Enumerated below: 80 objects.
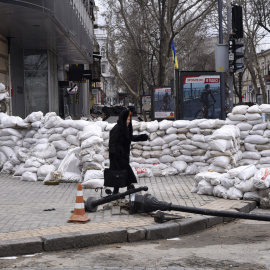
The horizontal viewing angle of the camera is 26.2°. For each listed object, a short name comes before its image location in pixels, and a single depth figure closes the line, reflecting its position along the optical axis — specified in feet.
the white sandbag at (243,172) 30.32
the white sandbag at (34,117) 44.88
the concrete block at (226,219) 26.44
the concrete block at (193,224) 23.77
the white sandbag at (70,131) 42.55
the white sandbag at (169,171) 41.55
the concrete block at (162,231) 22.74
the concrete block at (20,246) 19.94
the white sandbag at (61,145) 42.35
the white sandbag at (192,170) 42.04
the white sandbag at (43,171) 39.42
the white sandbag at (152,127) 43.27
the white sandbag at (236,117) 42.70
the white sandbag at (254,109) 42.39
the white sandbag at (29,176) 39.24
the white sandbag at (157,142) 42.86
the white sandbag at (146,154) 42.70
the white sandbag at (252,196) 29.96
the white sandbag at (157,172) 41.09
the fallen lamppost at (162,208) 21.93
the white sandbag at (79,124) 42.33
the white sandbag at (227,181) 30.91
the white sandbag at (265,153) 42.06
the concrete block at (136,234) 22.26
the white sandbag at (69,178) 37.78
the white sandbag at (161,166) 42.39
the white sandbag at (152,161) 42.73
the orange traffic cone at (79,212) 24.17
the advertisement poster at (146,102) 134.51
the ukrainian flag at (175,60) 69.09
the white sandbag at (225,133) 38.88
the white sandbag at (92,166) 36.86
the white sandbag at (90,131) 38.60
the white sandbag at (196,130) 42.65
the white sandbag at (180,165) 42.09
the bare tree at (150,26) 104.41
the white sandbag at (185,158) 42.50
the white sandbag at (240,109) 42.55
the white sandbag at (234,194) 30.35
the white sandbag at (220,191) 30.78
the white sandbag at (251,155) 42.32
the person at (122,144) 29.53
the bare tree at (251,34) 128.70
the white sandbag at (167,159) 42.80
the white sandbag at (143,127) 43.24
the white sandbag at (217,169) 37.76
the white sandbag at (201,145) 42.19
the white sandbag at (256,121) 42.42
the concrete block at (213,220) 25.13
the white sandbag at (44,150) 41.50
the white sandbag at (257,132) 42.29
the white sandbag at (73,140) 42.32
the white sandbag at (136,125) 43.29
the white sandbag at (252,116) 42.34
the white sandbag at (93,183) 34.68
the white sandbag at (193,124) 42.78
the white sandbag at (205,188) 31.73
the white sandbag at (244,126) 42.65
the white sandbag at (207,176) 31.83
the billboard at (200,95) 60.29
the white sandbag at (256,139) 42.09
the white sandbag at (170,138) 42.93
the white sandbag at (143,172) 40.19
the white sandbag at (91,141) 37.69
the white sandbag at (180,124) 42.93
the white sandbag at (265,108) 42.68
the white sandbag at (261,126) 42.34
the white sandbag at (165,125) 43.11
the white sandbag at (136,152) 42.73
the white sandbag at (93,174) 35.45
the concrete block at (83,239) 20.80
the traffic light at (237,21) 49.01
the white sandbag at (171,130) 43.04
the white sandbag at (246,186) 30.04
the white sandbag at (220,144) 38.22
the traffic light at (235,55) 49.83
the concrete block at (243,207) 27.45
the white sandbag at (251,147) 42.42
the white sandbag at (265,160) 42.01
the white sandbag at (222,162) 37.70
